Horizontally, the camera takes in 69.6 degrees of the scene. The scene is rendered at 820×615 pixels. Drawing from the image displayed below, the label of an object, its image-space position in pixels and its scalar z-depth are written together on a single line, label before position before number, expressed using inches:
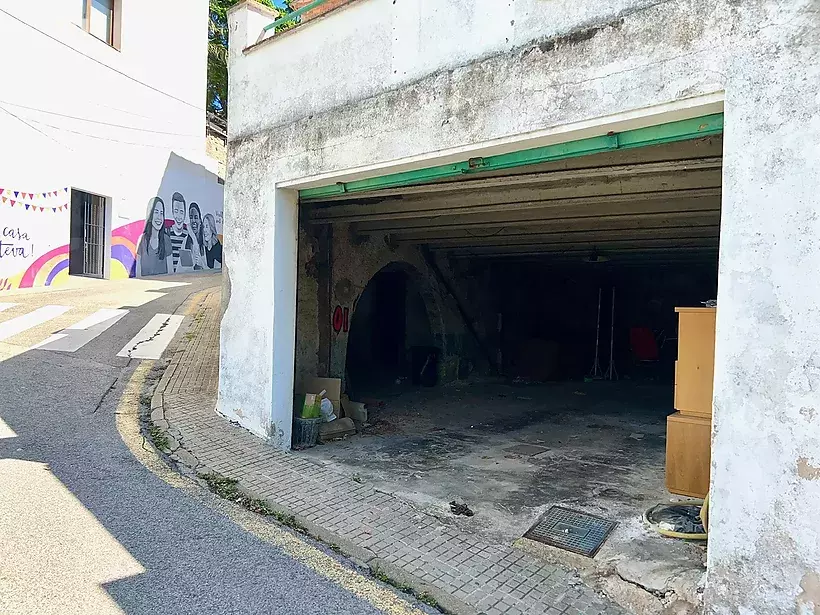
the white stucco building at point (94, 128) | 551.8
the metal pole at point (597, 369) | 532.4
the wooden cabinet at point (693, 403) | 178.4
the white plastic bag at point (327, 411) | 276.9
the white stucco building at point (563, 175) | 115.5
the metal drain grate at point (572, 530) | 162.4
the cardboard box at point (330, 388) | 287.0
